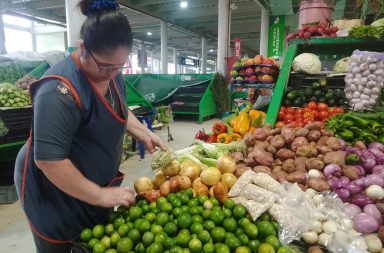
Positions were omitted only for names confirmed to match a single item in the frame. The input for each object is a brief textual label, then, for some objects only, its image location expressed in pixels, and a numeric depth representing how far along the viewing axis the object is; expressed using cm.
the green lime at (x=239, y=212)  151
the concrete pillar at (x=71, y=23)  668
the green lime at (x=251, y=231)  140
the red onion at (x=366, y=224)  151
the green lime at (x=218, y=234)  137
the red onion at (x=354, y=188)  175
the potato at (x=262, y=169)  204
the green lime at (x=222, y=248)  127
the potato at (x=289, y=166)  204
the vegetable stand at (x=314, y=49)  316
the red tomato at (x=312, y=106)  308
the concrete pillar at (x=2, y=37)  1071
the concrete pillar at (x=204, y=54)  2036
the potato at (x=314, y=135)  228
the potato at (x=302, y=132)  231
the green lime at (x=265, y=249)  129
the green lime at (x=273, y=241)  133
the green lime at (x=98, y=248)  133
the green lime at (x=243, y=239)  136
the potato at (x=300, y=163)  204
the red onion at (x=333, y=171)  188
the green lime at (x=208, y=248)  129
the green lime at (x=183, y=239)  134
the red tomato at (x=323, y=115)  292
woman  115
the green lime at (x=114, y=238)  138
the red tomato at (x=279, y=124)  289
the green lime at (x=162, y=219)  147
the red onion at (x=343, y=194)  173
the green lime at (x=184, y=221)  144
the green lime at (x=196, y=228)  139
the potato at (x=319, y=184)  180
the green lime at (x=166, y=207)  156
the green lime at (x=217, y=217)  147
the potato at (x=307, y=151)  211
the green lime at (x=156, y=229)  140
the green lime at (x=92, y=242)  137
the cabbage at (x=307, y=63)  334
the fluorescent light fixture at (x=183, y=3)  1267
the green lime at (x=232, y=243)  132
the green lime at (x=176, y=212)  152
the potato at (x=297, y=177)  190
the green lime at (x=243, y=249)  128
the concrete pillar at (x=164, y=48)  1572
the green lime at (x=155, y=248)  127
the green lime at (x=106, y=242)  138
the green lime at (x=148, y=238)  135
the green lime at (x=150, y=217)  150
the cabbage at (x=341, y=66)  341
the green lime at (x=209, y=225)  143
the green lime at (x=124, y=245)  133
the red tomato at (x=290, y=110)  309
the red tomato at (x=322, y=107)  301
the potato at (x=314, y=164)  196
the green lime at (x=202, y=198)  166
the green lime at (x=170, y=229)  141
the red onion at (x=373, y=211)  156
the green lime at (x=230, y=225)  143
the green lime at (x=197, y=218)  146
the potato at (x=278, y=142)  226
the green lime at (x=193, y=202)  161
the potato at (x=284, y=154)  217
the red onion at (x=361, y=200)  167
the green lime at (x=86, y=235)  142
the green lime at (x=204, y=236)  135
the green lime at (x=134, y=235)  138
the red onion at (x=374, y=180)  175
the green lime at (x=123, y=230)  141
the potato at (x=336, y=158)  195
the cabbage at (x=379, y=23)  322
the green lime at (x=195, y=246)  130
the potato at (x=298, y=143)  221
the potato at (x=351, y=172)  184
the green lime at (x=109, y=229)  146
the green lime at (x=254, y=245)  135
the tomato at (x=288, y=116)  301
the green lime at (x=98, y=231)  143
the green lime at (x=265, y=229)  141
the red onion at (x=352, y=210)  162
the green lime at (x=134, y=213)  151
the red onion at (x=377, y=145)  218
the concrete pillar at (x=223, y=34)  1100
